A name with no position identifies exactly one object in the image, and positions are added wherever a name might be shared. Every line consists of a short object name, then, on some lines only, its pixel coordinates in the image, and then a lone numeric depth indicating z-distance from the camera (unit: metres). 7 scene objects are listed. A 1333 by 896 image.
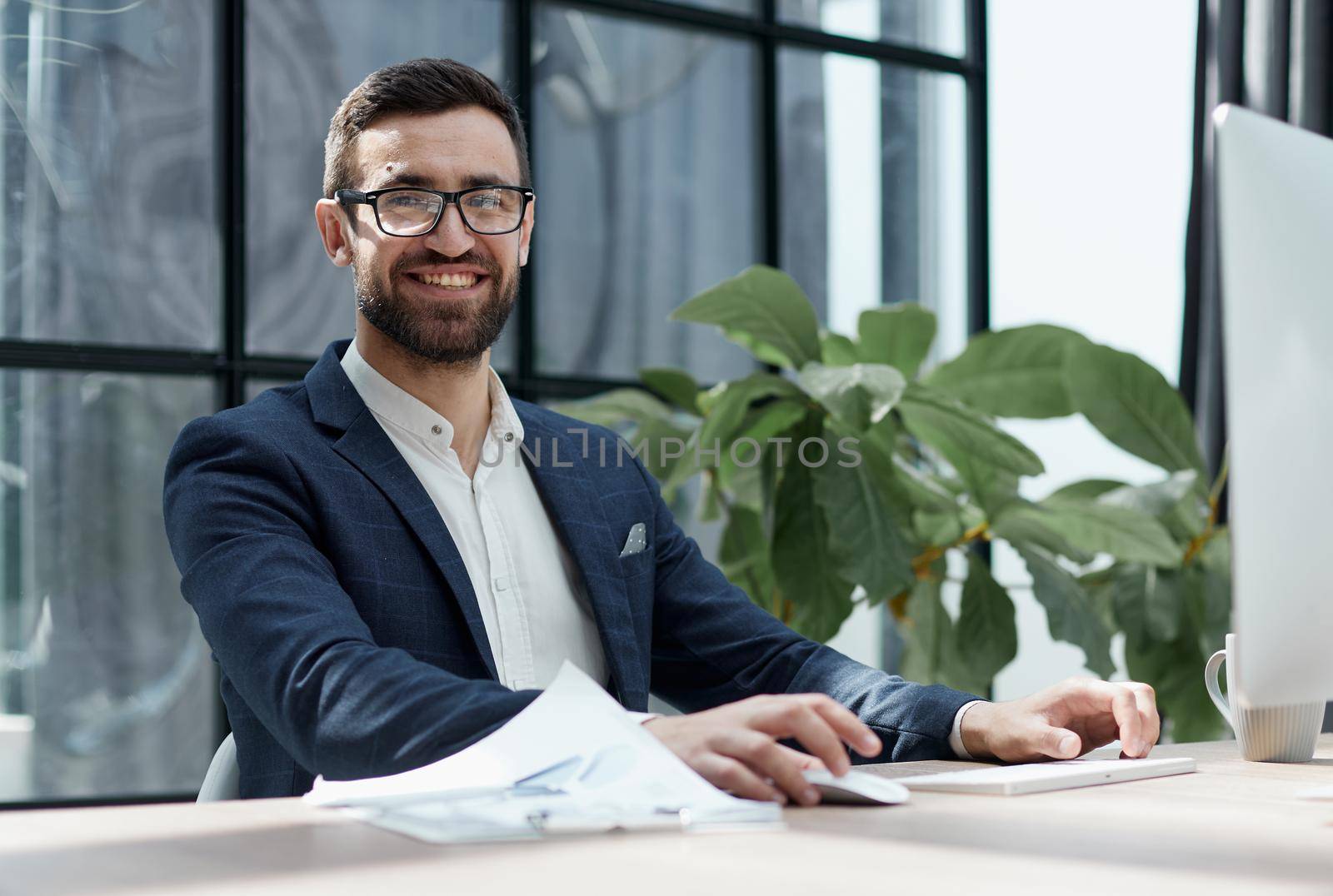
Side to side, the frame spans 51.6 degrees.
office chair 1.34
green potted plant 2.46
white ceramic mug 1.26
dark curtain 3.26
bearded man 1.16
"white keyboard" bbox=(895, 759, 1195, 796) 1.03
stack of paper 0.82
